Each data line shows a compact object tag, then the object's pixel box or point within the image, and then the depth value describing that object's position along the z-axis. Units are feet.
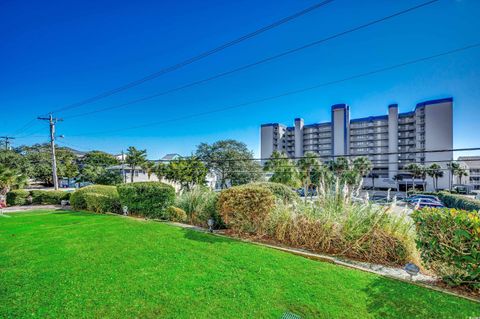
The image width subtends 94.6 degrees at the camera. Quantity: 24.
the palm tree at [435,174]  137.85
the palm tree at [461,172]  135.83
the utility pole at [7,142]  122.18
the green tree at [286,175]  92.85
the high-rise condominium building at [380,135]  168.66
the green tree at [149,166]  111.48
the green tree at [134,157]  108.06
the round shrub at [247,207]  20.06
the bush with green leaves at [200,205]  24.54
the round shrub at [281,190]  25.28
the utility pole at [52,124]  65.16
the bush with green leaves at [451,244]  10.11
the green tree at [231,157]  117.19
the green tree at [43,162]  128.77
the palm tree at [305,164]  97.33
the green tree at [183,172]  96.32
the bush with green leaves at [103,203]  34.55
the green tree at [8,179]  53.21
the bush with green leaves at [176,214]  26.84
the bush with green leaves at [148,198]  29.71
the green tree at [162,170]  100.64
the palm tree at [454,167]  134.05
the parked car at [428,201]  60.76
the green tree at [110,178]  110.83
